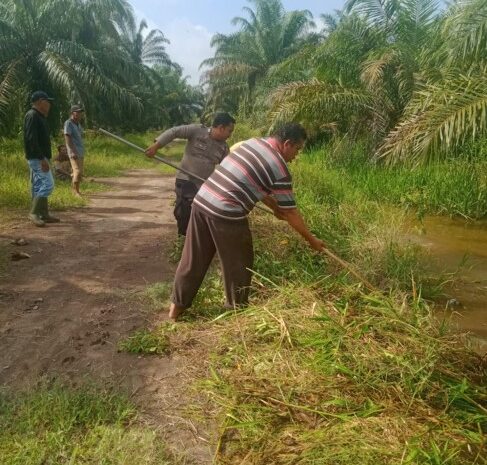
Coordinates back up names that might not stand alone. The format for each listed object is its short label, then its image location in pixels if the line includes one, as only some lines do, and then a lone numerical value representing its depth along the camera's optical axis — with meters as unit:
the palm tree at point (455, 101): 5.33
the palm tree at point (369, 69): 9.20
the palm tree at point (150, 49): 28.36
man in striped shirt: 3.09
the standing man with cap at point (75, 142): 7.36
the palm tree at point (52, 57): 11.19
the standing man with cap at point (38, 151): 5.69
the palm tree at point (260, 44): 21.03
